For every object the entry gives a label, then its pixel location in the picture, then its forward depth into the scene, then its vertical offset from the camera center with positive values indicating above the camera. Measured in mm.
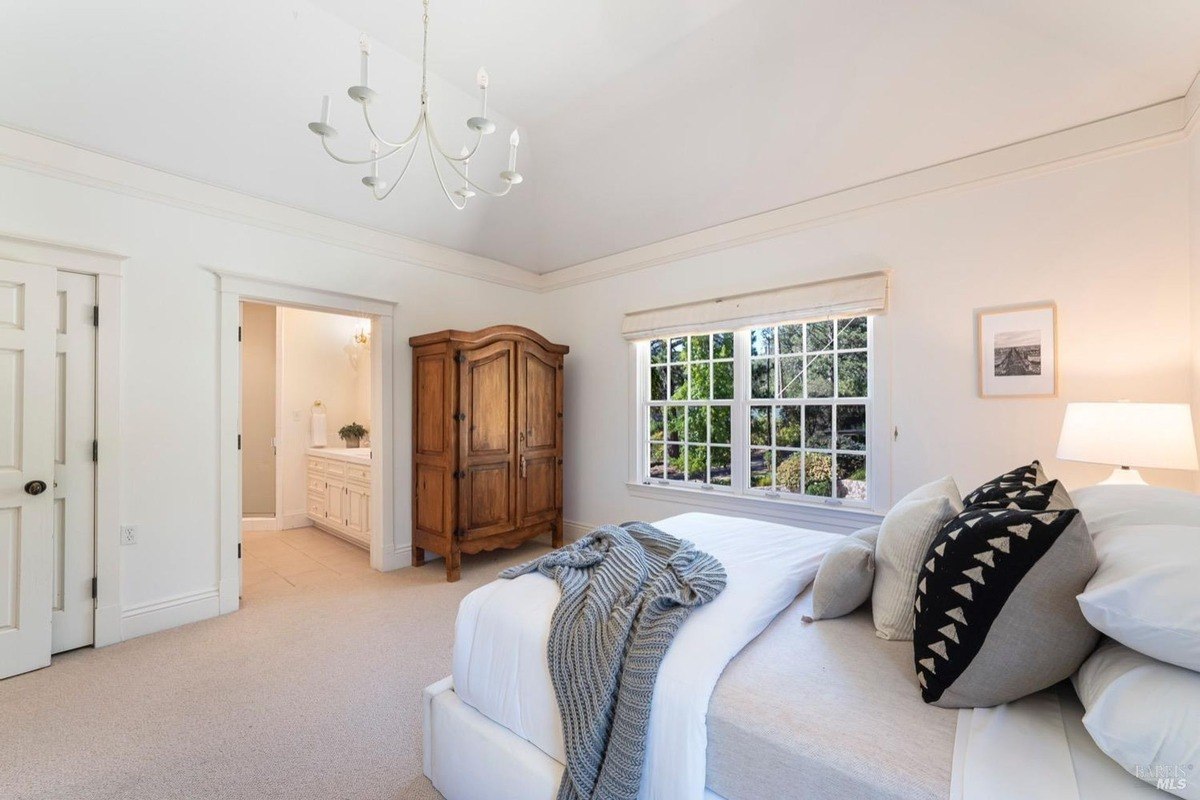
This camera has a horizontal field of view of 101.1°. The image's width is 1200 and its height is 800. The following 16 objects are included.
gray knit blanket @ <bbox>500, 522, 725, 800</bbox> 1167 -639
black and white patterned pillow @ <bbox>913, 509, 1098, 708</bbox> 932 -415
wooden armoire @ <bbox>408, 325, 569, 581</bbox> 3691 -267
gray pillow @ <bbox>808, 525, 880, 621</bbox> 1417 -511
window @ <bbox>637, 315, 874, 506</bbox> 3229 -42
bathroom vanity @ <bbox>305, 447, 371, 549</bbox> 4352 -790
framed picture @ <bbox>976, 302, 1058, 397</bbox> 2557 +278
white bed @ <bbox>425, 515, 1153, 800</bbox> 880 -649
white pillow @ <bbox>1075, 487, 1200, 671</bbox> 774 -315
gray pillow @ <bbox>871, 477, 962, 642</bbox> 1330 -432
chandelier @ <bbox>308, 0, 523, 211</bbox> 1582 +991
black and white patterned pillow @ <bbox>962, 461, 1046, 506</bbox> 1531 -245
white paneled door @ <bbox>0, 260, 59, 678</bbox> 2375 -260
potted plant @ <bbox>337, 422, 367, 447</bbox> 5566 -290
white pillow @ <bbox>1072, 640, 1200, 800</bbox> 735 -501
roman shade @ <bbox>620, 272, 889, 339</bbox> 3047 +683
